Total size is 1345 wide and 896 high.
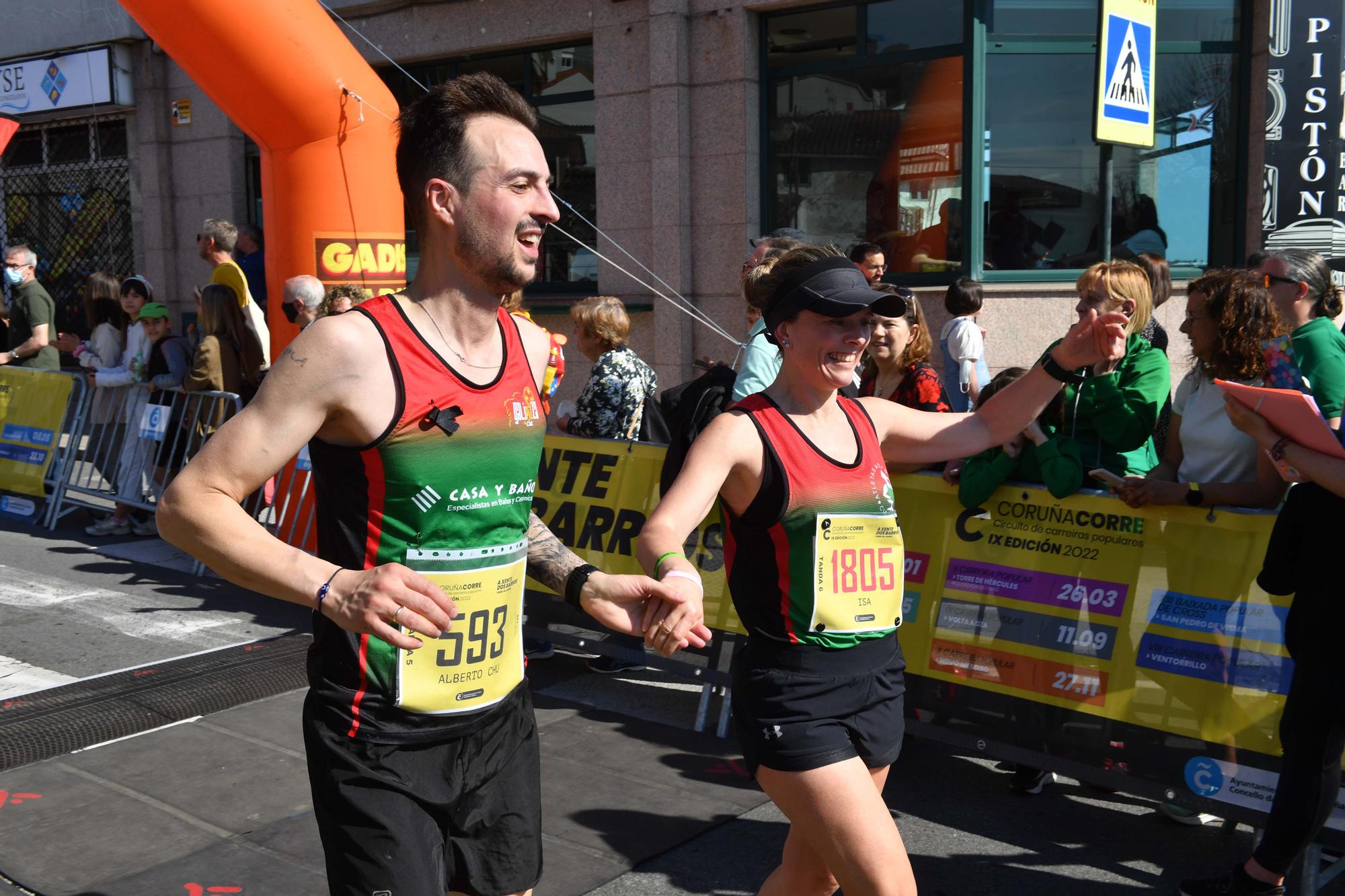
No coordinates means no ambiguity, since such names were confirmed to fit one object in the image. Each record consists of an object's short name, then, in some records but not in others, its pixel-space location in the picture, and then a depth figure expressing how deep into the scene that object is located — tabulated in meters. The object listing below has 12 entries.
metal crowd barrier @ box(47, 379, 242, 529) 9.07
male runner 2.38
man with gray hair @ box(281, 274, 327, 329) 7.73
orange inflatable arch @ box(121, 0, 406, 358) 7.36
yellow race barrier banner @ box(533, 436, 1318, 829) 4.22
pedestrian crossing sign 8.77
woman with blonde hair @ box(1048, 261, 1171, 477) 4.47
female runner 2.93
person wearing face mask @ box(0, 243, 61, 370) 10.70
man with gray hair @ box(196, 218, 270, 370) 9.28
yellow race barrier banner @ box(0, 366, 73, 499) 10.09
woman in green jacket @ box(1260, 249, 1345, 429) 4.16
